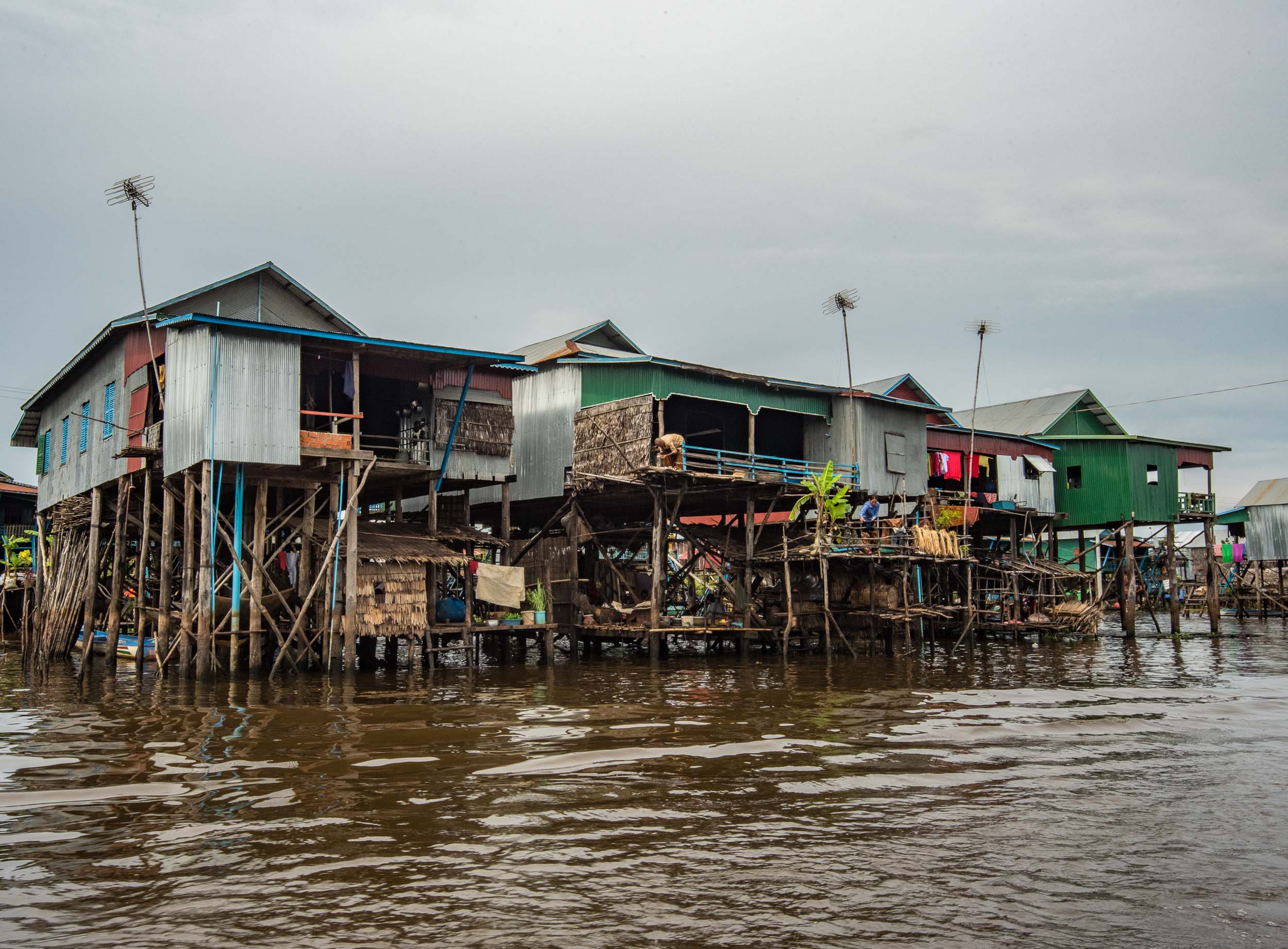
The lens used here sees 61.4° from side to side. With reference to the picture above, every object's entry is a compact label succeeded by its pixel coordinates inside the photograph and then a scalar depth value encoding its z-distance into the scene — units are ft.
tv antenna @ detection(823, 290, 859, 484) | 93.71
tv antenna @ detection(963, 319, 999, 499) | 103.19
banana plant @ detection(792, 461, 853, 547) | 84.64
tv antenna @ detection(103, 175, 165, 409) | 65.57
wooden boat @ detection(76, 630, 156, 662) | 71.46
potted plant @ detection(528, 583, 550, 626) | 79.00
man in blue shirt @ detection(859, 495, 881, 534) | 87.04
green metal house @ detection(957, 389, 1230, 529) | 120.67
